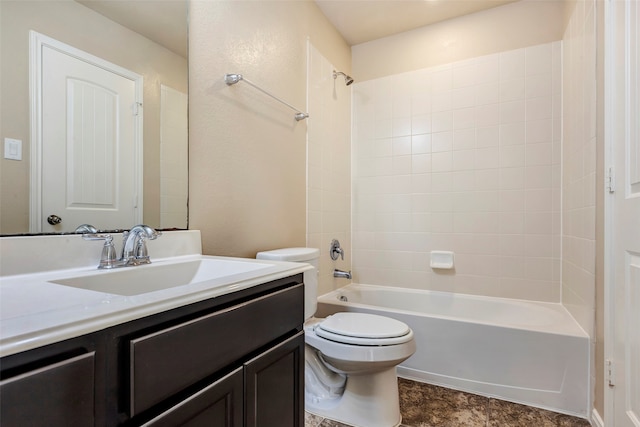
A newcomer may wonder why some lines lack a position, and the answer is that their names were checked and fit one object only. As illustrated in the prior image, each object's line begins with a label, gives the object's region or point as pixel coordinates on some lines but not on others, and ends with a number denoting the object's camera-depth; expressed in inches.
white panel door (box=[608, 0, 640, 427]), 41.3
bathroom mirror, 30.9
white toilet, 53.9
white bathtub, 61.1
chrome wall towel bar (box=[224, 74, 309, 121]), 56.0
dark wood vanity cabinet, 15.8
